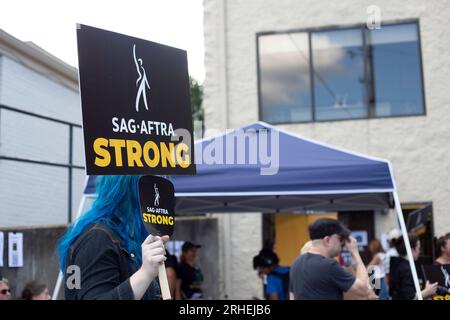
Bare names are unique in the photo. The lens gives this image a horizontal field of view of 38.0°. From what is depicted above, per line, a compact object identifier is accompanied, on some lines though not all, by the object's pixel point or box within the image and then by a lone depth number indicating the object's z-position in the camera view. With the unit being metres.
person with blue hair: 2.18
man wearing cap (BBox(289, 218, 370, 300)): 4.55
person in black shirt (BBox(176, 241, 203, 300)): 8.37
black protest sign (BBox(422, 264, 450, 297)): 5.20
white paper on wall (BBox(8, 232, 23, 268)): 7.14
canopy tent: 6.13
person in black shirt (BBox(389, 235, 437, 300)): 6.49
